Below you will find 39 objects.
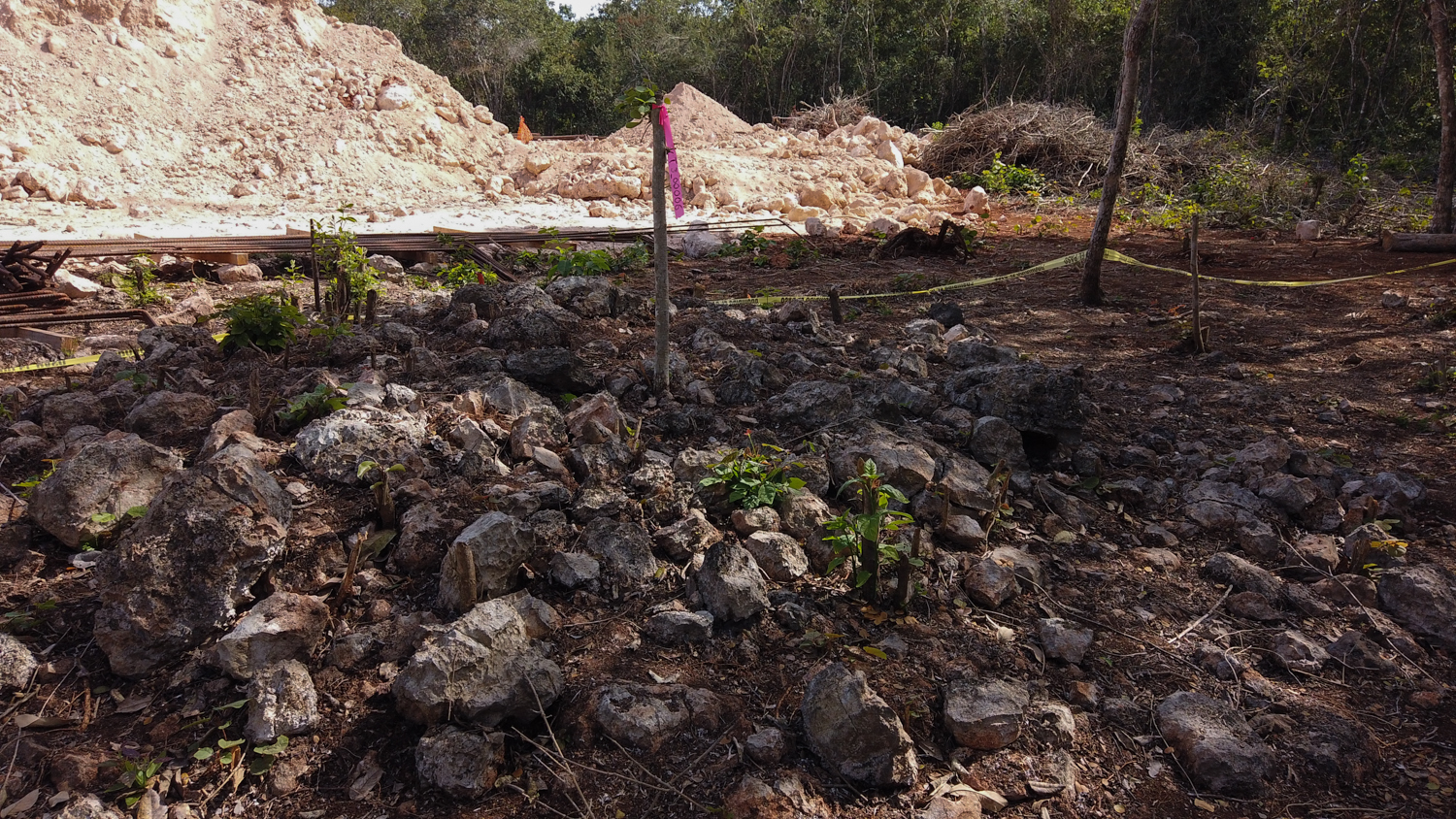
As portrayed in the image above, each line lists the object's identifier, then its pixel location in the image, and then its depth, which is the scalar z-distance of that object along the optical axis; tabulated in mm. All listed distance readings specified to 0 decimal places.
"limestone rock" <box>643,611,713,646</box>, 2555
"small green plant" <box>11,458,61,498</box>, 3039
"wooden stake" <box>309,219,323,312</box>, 5788
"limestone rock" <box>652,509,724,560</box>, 2920
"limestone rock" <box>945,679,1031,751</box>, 2234
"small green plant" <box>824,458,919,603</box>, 2660
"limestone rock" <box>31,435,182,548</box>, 2736
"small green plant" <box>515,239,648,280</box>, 7137
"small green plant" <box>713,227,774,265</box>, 9991
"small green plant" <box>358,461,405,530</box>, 2906
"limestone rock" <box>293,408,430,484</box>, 3164
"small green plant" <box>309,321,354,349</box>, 4668
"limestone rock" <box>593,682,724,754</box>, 2188
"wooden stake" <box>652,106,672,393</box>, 3648
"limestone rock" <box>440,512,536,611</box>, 2498
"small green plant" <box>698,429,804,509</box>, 3141
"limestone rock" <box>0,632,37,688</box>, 2197
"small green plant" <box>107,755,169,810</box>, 1938
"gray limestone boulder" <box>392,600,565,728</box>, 2150
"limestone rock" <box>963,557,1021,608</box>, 2846
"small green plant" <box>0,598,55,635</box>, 2365
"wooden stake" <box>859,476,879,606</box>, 2703
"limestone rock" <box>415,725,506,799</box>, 2020
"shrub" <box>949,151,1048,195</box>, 14844
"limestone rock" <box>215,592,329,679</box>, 2262
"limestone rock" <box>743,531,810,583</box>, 2863
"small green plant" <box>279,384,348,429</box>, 3488
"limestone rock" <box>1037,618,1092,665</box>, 2629
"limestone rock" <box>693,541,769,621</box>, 2625
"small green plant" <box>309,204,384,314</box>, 5648
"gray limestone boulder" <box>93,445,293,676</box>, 2316
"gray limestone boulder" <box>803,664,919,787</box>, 2104
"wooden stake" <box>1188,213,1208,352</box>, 5609
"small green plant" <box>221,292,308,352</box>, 4652
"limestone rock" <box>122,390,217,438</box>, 3549
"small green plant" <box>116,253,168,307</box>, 6496
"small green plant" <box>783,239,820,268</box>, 9414
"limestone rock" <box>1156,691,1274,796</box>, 2191
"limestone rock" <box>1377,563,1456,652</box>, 2873
